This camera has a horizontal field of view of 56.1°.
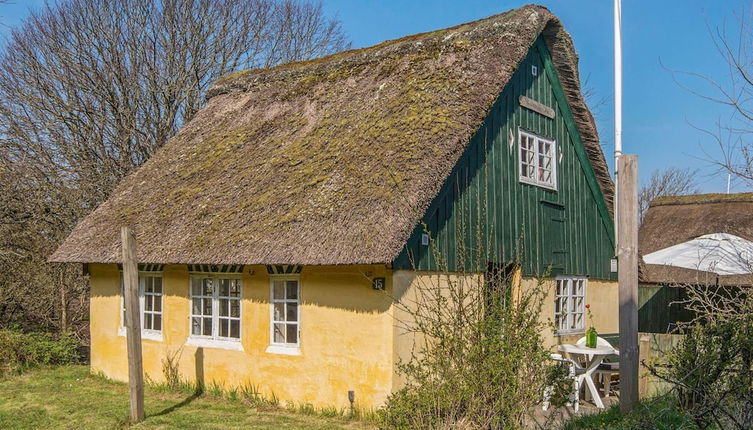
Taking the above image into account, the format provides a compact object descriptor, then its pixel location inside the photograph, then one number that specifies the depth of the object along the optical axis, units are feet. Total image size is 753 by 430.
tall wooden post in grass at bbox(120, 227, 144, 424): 29.86
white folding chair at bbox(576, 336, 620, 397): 36.71
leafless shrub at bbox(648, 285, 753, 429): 19.10
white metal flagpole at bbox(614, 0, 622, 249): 39.06
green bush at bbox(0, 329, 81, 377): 43.72
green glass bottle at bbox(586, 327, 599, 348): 33.60
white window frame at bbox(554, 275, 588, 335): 40.83
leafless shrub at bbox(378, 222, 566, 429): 21.35
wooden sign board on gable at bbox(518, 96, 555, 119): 38.30
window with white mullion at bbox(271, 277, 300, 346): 33.45
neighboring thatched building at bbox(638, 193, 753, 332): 59.00
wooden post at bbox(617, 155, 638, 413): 23.85
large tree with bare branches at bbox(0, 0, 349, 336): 61.41
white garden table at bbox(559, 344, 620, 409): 32.32
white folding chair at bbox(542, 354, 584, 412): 30.22
